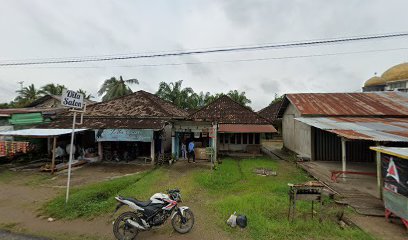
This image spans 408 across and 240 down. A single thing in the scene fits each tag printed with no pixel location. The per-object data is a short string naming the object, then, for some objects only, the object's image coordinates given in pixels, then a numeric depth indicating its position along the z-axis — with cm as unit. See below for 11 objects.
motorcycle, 548
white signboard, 740
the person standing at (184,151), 1636
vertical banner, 610
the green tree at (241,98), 3447
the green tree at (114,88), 2916
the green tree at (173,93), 3081
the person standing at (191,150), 1519
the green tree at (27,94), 3234
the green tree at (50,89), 3175
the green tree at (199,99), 3334
